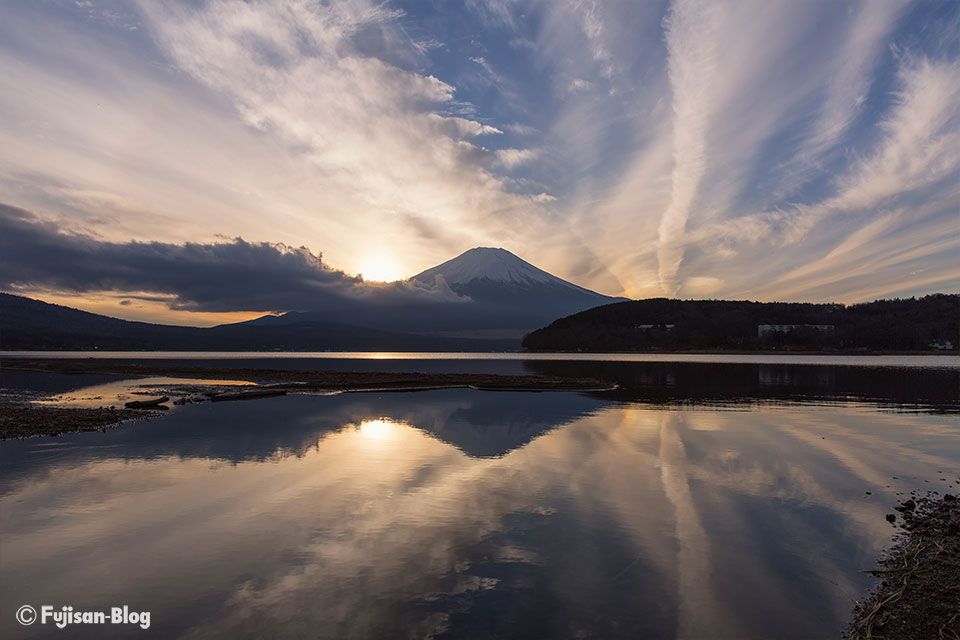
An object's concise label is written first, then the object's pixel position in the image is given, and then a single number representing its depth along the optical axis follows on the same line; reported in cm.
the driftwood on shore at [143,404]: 3375
